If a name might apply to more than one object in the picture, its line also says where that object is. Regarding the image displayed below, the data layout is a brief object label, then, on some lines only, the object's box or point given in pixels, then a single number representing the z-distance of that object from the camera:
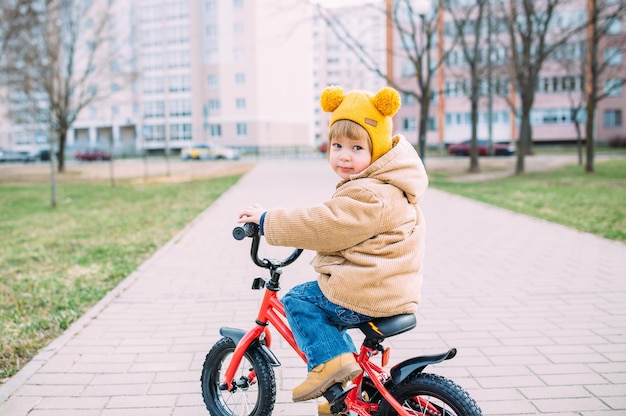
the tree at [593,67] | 18.39
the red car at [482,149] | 41.78
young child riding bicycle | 2.46
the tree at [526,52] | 20.19
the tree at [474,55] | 21.64
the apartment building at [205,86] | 64.88
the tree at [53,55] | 23.00
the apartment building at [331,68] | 91.02
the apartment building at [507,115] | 51.69
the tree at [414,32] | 19.97
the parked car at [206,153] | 48.80
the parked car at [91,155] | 51.56
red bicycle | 2.47
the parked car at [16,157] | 50.97
